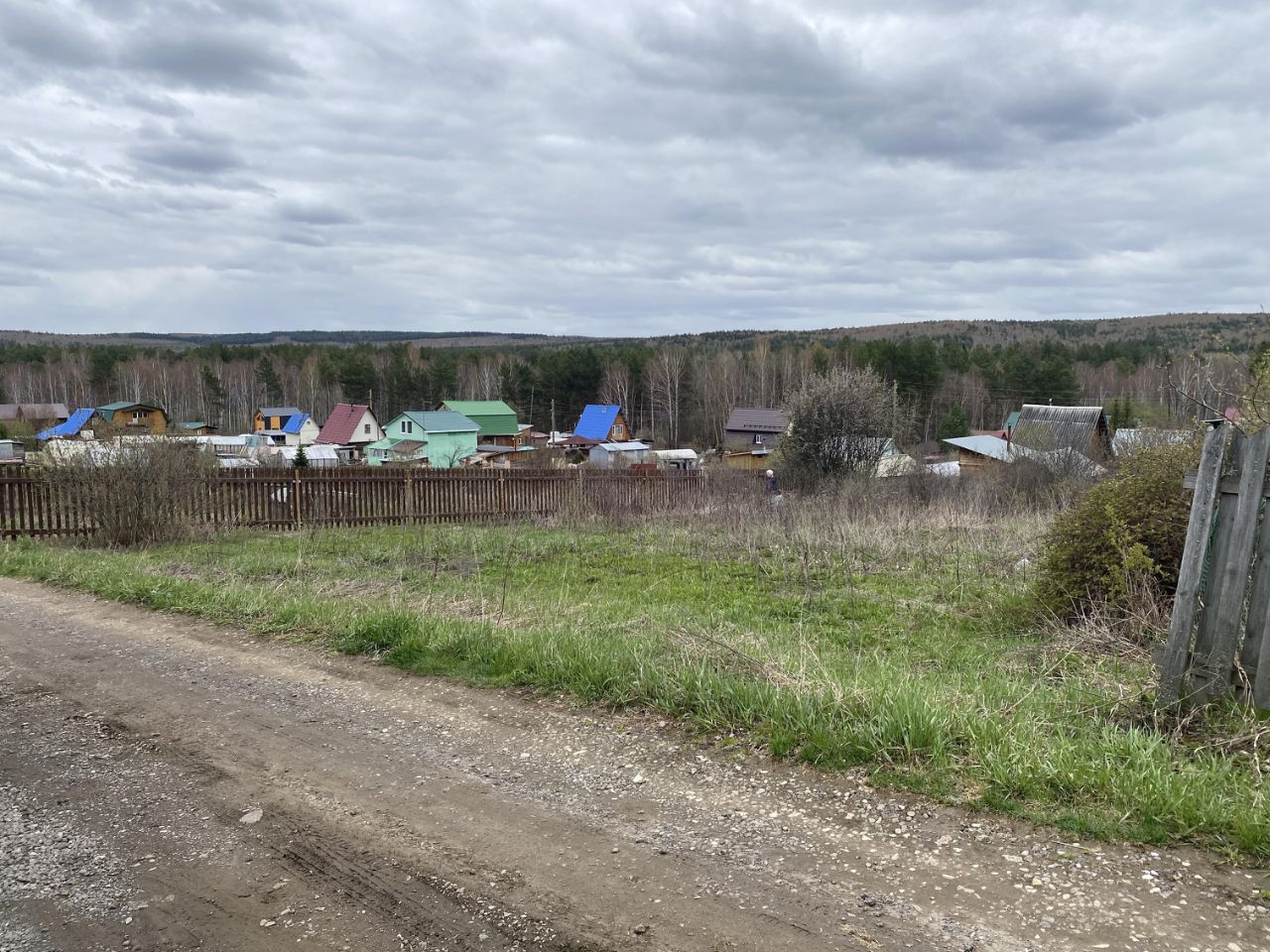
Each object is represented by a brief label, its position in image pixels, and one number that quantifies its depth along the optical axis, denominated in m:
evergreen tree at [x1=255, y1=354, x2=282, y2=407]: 104.19
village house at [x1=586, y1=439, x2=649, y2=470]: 61.22
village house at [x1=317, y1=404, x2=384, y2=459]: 76.88
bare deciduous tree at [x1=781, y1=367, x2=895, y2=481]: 24.09
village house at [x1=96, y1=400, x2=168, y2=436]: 78.75
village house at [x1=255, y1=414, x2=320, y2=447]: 82.25
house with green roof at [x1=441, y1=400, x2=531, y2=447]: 81.88
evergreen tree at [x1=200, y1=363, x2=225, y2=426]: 102.62
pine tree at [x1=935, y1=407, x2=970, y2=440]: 69.38
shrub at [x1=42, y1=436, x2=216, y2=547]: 13.40
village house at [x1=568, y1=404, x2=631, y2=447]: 76.19
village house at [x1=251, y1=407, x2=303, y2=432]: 85.12
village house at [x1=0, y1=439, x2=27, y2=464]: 52.83
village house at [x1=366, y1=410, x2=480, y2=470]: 70.69
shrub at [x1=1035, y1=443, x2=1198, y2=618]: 6.98
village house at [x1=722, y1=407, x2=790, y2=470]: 73.05
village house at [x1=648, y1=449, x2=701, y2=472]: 58.97
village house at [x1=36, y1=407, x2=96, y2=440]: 75.14
